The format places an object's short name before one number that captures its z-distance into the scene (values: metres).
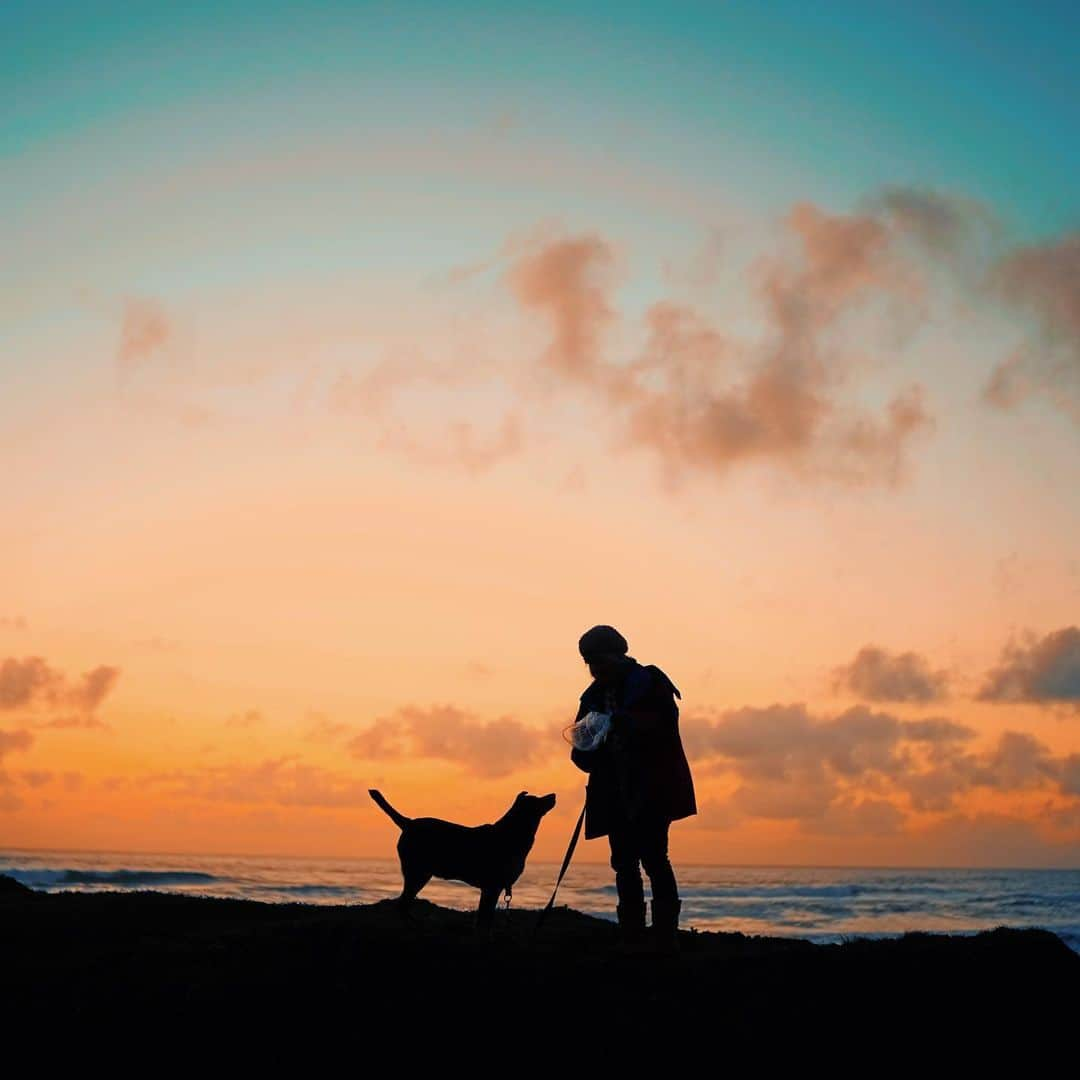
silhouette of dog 9.63
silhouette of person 9.23
